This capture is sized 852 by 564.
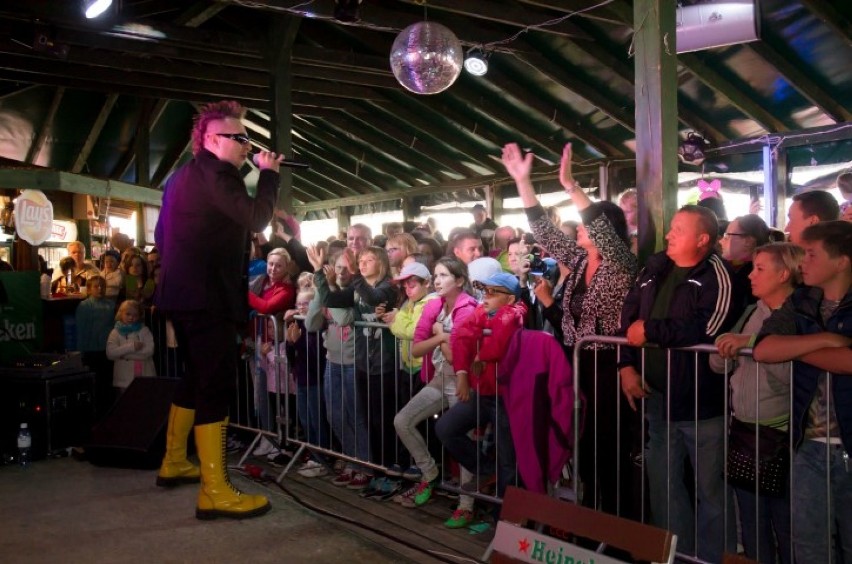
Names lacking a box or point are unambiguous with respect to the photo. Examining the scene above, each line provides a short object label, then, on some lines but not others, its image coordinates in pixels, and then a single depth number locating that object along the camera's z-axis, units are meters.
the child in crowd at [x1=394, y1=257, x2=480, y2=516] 4.73
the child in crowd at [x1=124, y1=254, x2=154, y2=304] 7.66
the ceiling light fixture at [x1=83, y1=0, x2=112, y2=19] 6.62
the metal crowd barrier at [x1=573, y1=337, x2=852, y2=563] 3.34
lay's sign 10.23
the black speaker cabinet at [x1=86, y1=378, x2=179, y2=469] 5.39
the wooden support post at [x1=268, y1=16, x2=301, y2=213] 8.99
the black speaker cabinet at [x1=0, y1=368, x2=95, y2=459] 5.97
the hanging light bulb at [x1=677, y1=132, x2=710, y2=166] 10.28
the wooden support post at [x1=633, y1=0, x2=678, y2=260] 4.42
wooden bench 2.54
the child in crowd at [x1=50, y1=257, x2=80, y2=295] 10.69
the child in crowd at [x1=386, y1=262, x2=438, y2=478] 4.93
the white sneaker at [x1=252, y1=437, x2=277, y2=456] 6.14
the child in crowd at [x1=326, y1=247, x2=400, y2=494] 5.32
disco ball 5.51
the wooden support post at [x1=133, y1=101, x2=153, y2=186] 15.69
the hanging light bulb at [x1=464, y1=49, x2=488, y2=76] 9.38
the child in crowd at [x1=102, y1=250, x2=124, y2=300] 7.39
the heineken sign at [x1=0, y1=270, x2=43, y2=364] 6.62
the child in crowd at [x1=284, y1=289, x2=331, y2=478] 5.73
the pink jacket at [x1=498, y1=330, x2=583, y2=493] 4.11
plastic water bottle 5.76
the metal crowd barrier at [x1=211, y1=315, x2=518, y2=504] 5.28
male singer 4.18
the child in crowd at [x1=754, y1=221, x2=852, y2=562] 2.95
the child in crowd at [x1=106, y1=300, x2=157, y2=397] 6.74
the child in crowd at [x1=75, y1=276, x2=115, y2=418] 7.20
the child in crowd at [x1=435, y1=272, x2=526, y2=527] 4.32
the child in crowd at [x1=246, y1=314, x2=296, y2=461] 6.10
